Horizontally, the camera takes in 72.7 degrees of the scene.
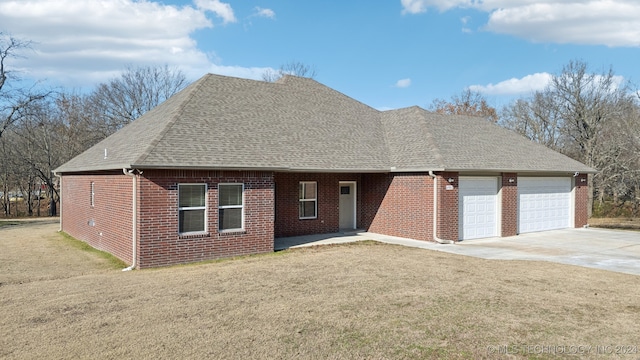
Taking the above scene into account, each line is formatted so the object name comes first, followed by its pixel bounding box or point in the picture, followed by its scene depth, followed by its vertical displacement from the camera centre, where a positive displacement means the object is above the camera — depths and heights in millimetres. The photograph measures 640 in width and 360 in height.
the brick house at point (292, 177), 11594 +30
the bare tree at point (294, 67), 43988 +11282
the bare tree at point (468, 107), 44469 +7437
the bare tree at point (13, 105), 28964 +5105
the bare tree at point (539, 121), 36719 +5104
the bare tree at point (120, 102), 38281 +6923
